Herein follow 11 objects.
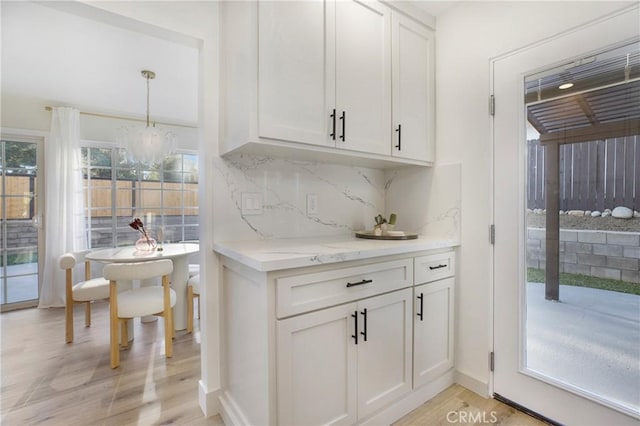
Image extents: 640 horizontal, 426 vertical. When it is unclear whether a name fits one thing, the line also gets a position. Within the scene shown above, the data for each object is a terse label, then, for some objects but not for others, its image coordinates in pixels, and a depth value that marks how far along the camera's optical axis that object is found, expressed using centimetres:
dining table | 262
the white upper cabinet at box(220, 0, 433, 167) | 134
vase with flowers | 281
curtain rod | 347
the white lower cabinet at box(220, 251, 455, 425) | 116
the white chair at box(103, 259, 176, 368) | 210
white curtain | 346
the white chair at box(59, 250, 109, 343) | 250
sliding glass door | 341
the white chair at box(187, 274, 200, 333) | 278
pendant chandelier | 279
